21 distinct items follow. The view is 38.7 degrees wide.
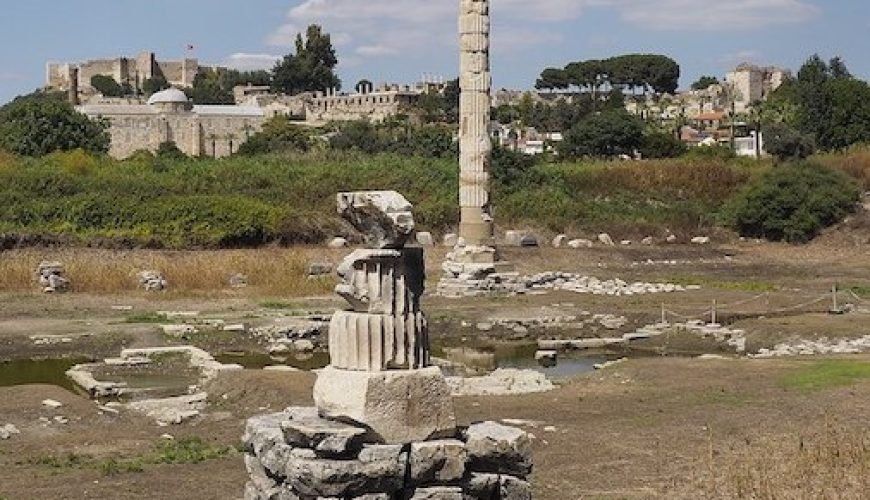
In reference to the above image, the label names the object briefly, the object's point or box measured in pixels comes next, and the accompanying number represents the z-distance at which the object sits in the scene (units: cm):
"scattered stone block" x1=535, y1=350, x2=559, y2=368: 2223
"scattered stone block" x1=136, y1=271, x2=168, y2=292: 3070
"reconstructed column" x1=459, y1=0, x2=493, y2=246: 3092
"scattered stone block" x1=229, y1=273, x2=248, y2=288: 3175
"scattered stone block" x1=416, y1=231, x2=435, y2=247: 4041
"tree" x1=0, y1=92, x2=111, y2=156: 5919
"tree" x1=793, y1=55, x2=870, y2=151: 6662
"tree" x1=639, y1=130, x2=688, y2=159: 6788
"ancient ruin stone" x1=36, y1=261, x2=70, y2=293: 3012
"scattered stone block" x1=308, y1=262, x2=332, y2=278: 3341
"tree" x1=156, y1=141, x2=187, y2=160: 5922
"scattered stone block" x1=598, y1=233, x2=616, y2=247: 4297
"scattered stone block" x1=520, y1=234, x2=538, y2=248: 4084
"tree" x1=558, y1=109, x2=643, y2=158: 6806
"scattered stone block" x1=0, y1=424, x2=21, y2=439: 1457
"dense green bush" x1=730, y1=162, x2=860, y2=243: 4266
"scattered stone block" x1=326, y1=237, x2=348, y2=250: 3902
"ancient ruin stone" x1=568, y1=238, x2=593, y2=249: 4131
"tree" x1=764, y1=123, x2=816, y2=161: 6303
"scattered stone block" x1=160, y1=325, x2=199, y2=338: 2402
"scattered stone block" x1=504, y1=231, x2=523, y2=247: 4116
